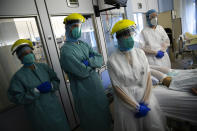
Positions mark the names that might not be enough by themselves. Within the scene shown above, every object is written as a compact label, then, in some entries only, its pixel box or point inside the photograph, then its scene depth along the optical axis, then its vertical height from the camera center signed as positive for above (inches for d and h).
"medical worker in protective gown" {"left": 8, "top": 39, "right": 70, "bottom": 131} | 53.0 -18.2
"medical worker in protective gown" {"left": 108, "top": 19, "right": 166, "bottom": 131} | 52.9 -22.4
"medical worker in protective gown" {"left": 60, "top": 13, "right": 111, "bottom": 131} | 62.9 -20.2
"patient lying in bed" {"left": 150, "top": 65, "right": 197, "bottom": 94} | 61.2 -27.1
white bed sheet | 57.1 -35.0
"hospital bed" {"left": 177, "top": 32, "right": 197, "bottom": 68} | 144.0 -24.8
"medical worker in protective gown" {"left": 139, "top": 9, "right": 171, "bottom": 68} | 95.8 -10.7
